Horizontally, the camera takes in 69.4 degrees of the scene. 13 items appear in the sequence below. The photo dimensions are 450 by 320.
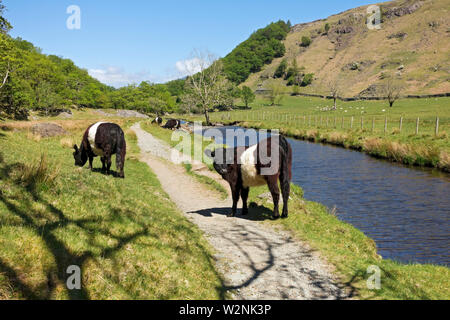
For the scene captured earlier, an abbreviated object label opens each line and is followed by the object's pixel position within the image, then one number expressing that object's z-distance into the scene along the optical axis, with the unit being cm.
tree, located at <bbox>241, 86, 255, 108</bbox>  13012
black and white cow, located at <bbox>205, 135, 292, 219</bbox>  1003
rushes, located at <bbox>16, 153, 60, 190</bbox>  693
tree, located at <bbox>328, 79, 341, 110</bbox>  14820
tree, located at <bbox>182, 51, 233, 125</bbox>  6644
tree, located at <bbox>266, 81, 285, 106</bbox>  13612
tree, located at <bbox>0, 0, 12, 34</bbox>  2102
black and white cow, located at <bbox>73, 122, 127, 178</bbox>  1401
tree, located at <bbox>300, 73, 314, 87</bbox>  17075
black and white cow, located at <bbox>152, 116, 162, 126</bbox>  5825
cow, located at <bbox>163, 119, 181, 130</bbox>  5125
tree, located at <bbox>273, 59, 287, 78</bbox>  19768
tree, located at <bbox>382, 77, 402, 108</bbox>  9906
